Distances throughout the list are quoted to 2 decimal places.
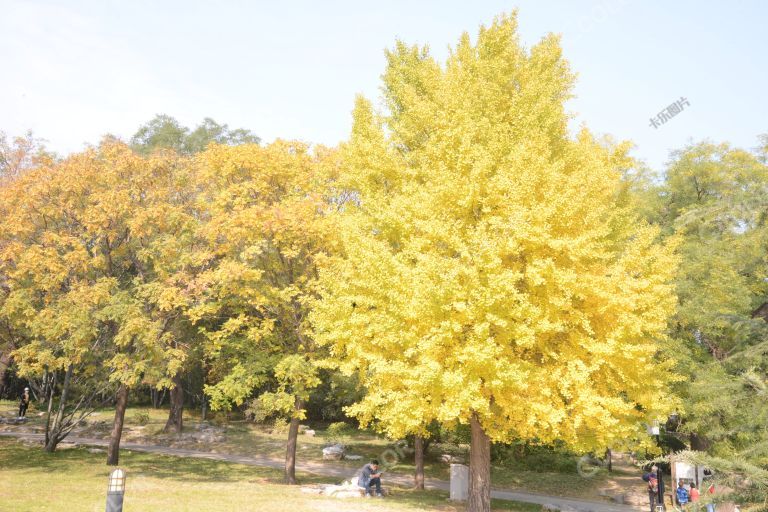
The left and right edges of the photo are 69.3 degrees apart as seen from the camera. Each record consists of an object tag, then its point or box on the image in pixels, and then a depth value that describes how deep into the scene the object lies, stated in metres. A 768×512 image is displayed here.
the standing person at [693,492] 14.52
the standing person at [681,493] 15.45
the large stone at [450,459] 24.74
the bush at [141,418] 29.96
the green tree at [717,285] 6.11
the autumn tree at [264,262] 16.09
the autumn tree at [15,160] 19.39
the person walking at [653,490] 17.48
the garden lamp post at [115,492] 7.58
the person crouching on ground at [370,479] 15.95
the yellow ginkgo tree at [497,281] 10.74
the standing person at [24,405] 28.90
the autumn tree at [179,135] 47.38
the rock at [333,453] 25.00
